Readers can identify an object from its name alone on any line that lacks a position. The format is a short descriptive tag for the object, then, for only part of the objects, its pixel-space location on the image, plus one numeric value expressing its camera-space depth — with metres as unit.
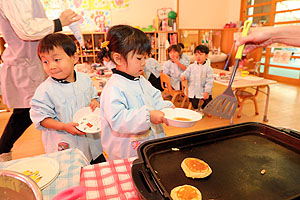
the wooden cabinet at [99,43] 5.41
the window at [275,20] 5.59
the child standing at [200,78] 3.38
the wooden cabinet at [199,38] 6.51
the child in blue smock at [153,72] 3.93
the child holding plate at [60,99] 1.24
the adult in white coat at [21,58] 1.43
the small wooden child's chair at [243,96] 3.45
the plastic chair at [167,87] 3.55
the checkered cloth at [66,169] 0.67
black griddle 0.62
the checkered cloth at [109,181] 0.64
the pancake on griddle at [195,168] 0.68
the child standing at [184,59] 4.18
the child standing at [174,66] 3.98
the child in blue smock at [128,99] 0.98
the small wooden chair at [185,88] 3.47
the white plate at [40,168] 0.69
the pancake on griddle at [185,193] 0.60
